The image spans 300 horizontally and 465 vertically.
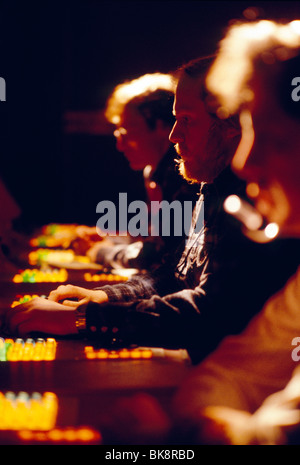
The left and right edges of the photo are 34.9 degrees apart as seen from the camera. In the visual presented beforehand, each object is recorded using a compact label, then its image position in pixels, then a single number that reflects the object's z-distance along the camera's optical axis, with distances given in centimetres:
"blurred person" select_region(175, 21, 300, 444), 102
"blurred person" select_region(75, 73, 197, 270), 229
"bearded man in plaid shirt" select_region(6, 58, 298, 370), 115
